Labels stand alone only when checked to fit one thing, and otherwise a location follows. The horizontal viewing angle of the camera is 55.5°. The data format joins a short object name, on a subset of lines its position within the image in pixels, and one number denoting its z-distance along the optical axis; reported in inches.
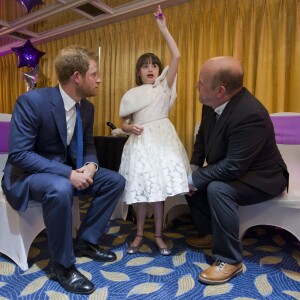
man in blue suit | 49.6
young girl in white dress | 60.6
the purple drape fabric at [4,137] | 79.8
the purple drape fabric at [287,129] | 75.7
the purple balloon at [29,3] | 102.3
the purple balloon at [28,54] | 134.4
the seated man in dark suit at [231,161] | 53.7
